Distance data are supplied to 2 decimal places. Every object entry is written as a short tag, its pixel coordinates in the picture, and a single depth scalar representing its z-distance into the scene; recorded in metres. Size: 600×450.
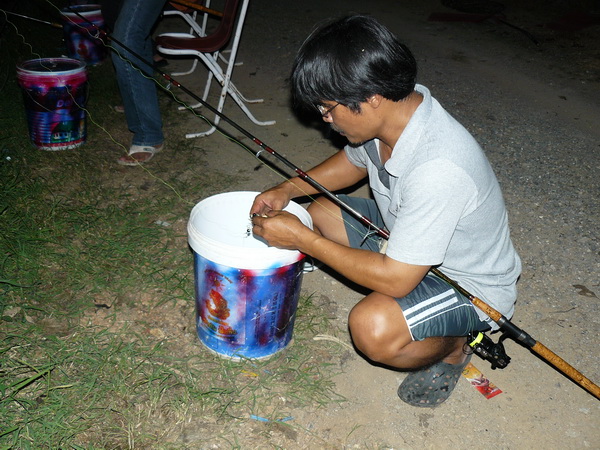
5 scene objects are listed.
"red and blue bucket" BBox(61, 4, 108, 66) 4.93
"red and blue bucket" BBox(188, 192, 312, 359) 1.89
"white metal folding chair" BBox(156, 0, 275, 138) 3.72
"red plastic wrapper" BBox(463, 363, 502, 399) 2.24
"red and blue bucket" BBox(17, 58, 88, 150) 3.40
